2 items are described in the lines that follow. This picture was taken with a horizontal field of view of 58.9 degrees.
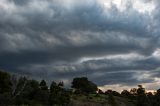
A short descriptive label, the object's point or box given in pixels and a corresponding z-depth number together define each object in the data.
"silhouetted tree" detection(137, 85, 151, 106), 57.60
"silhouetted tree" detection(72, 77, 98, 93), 74.19
